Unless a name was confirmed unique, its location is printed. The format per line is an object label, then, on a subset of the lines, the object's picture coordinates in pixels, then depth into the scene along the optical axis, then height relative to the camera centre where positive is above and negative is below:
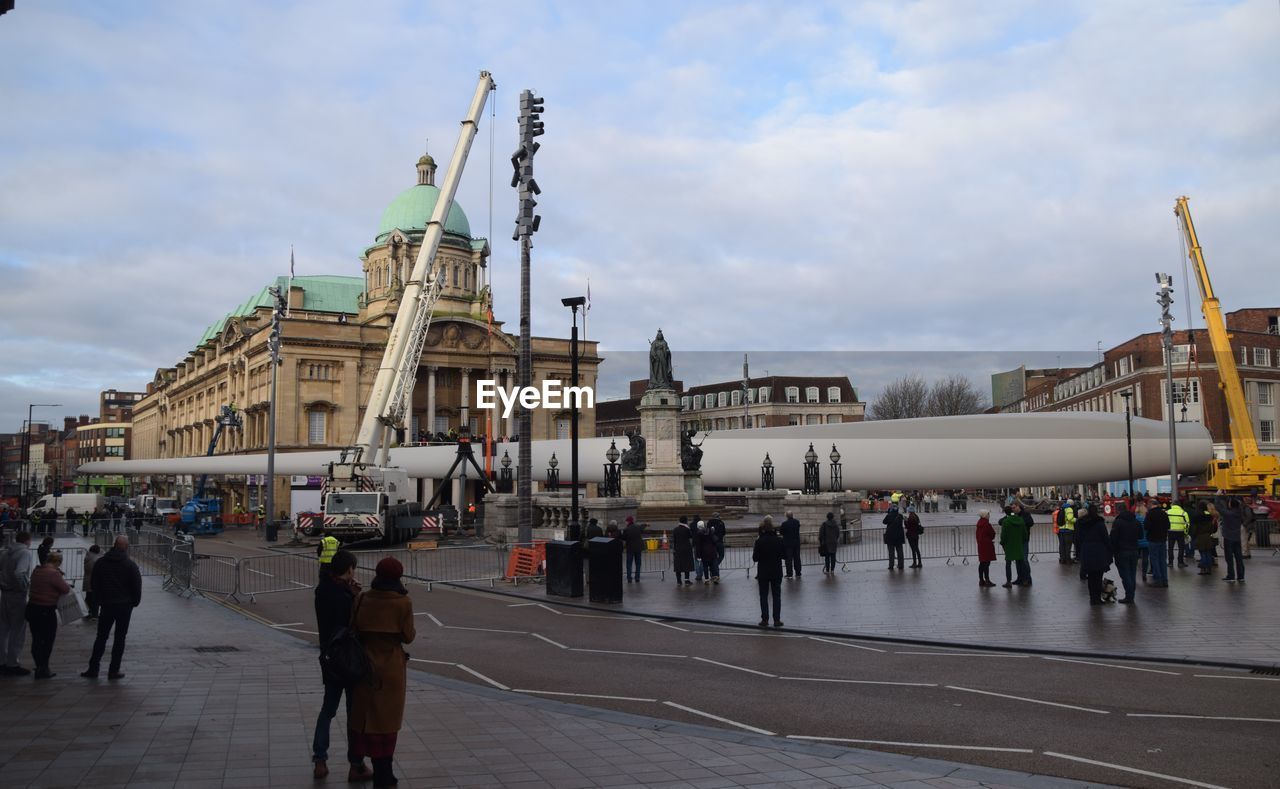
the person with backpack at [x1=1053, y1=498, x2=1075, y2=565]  25.22 -1.79
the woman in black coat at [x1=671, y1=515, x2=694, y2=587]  21.72 -1.70
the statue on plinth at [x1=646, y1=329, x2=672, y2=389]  43.81 +4.71
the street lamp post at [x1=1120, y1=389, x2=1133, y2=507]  39.54 +1.27
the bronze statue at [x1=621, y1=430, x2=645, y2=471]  43.62 +0.60
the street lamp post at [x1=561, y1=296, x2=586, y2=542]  21.42 +1.01
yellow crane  45.28 +1.48
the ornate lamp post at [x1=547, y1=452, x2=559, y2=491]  45.69 -0.02
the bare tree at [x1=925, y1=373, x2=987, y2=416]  109.25 +7.40
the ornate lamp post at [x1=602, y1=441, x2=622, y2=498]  38.44 -0.11
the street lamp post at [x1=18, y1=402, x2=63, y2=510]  79.59 +0.25
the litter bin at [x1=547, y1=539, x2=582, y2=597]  19.84 -1.87
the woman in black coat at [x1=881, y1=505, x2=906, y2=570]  24.11 -1.58
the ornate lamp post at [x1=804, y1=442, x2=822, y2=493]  37.94 -0.09
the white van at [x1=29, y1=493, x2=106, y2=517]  64.25 -1.09
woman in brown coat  6.60 -1.25
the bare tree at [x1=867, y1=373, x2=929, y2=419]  109.31 +7.37
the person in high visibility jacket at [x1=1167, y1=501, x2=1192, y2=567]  23.84 -1.59
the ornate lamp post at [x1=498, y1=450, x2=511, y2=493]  46.12 -0.03
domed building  84.75 +11.13
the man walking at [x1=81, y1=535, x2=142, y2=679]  11.07 -1.23
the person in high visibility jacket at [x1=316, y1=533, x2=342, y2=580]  19.69 -1.37
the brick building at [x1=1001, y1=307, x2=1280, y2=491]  69.75 +5.97
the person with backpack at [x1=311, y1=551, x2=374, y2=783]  7.06 -1.05
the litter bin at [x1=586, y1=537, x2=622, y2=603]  18.86 -1.79
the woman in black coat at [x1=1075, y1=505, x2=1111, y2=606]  16.69 -1.47
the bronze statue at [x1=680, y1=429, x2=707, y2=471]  43.47 +0.72
